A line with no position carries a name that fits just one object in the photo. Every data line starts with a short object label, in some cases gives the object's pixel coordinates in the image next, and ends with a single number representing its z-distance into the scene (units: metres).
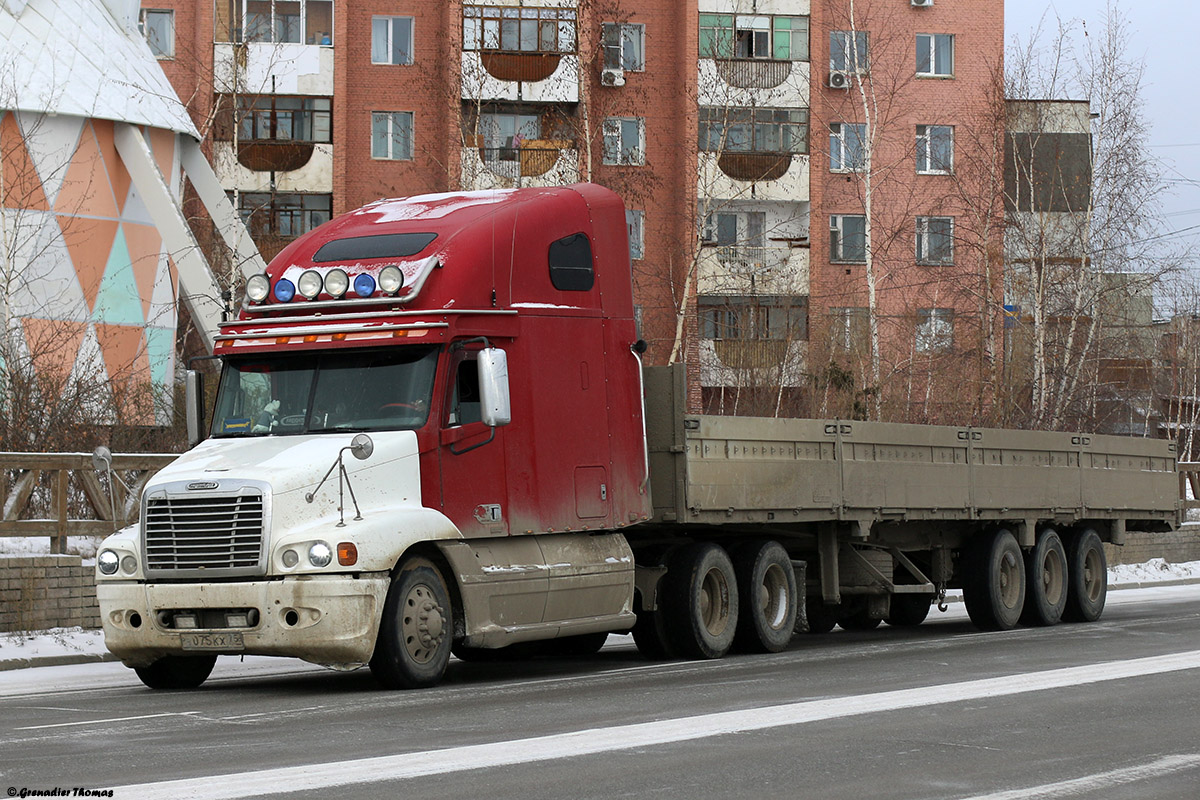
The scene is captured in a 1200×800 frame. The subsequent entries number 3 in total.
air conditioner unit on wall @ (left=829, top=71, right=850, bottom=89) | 51.44
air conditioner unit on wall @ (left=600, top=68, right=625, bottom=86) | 48.47
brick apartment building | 45.38
